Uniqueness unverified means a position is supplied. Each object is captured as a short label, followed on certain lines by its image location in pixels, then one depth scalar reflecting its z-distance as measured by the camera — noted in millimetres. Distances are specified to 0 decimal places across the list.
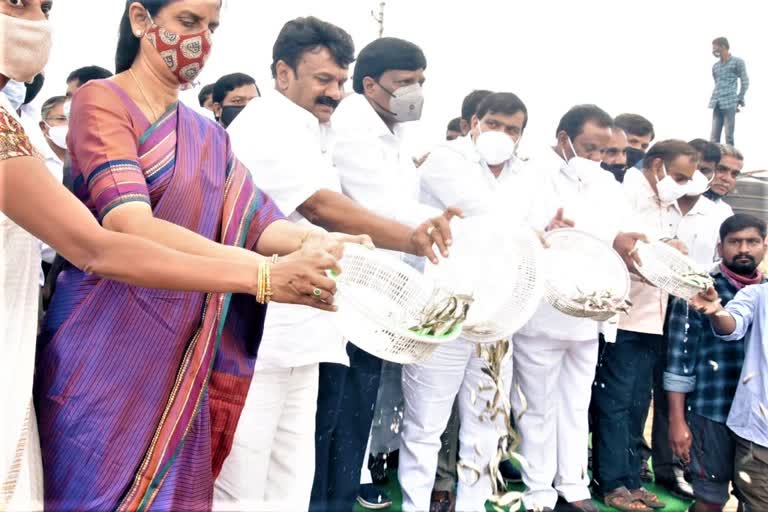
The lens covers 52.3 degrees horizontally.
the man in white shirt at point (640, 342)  4301
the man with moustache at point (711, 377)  3727
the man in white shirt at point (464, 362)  3682
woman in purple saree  1669
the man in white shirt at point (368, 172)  3156
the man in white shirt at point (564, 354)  3906
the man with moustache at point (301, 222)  2443
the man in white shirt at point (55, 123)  3450
